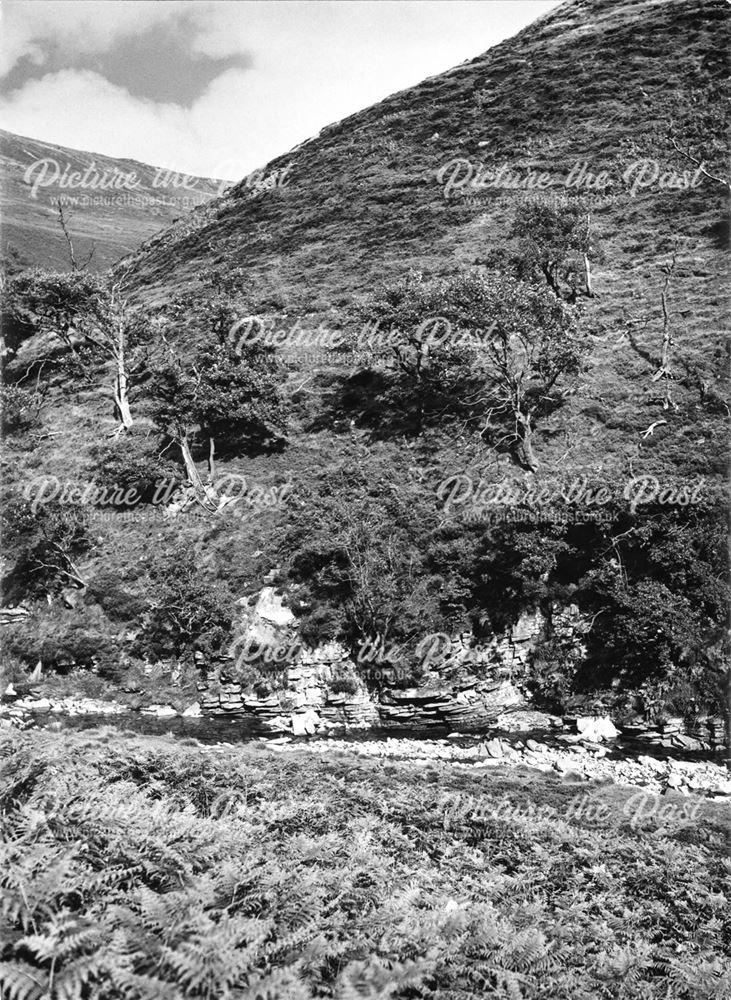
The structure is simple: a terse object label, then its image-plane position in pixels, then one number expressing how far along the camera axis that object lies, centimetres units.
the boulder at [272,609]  2695
